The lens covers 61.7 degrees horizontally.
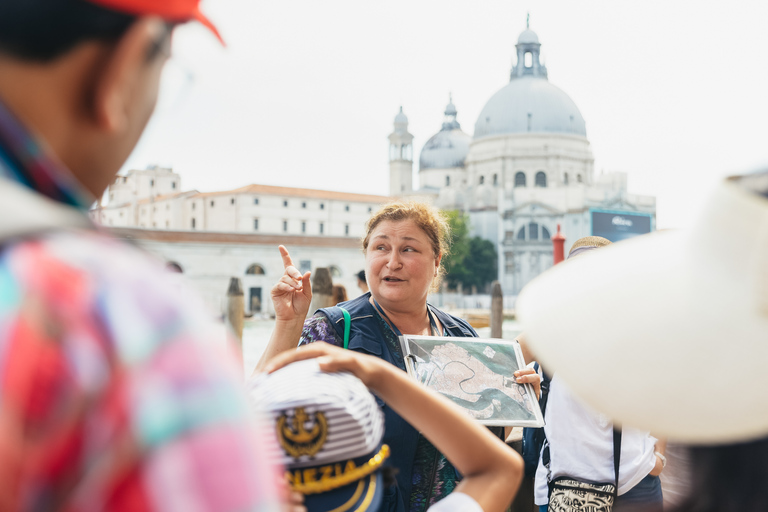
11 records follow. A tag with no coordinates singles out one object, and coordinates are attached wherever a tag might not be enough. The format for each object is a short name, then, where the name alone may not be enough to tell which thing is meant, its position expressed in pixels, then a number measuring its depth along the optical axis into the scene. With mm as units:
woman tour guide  1898
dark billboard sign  46438
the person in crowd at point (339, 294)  6289
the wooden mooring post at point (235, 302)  10375
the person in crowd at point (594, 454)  2309
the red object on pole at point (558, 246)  17047
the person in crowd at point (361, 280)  5640
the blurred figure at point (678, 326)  566
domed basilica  47688
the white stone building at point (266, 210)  51094
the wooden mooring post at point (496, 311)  11328
